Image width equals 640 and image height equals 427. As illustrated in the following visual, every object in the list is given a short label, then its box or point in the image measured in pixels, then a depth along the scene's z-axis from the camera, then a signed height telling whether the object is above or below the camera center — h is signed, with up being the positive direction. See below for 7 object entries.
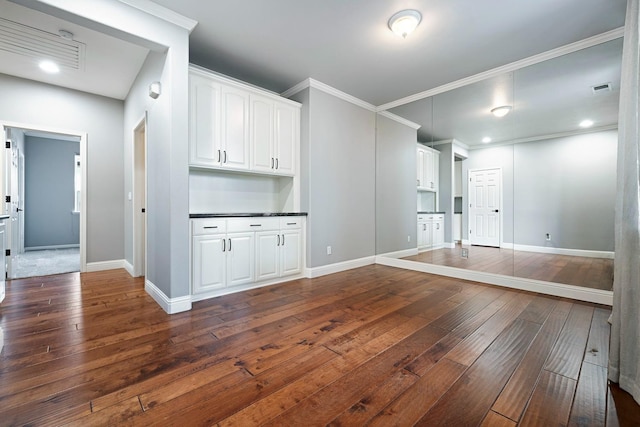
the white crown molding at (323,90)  3.71 +1.76
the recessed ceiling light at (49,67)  3.24 +1.80
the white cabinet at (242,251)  2.78 -0.46
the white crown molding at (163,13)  2.23 +1.72
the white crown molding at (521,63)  2.65 +1.73
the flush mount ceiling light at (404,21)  2.37 +1.72
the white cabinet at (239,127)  2.89 +1.01
